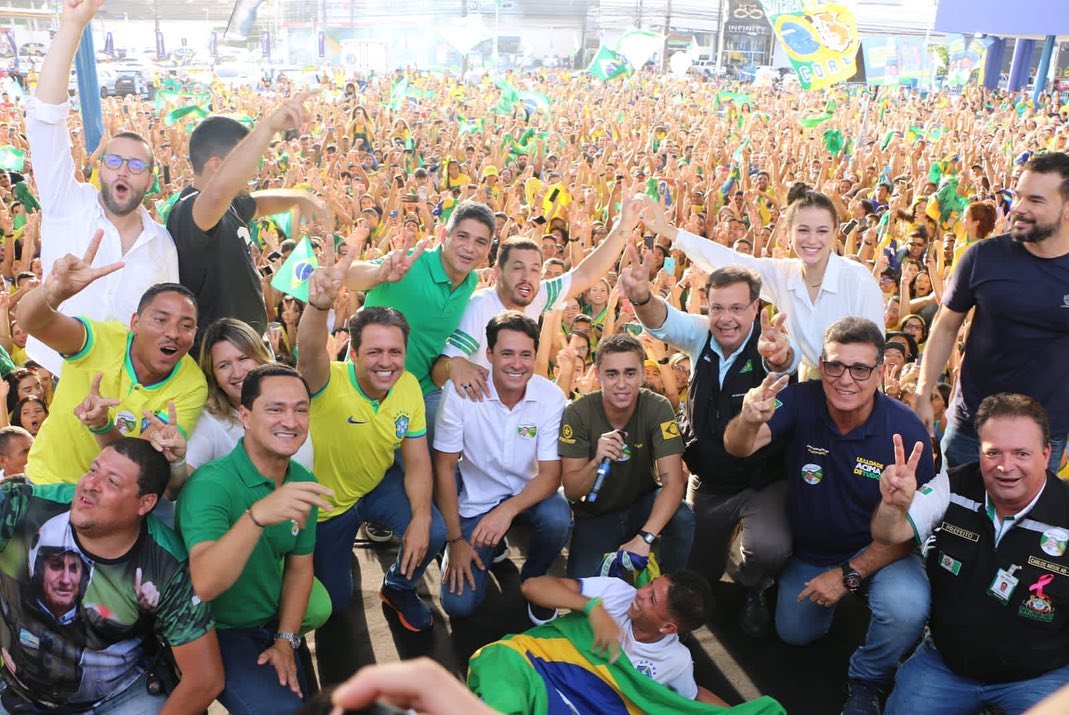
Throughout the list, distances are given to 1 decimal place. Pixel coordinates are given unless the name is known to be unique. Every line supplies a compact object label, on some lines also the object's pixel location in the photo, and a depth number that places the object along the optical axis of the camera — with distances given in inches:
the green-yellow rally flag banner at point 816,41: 471.2
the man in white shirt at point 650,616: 111.8
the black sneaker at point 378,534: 165.6
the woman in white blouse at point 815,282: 146.8
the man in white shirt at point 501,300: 157.0
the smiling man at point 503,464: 139.9
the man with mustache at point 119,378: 112.6
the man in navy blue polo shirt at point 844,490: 120.6
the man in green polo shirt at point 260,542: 98.1
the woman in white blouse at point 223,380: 120.0
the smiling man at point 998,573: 105.3
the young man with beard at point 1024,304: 126.5
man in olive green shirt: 137.3
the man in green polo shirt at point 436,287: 154.7
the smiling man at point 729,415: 138.6
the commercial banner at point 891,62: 737.0
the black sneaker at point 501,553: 159.9
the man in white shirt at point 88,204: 117.8
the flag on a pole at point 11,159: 328.5
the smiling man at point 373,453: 132.0
